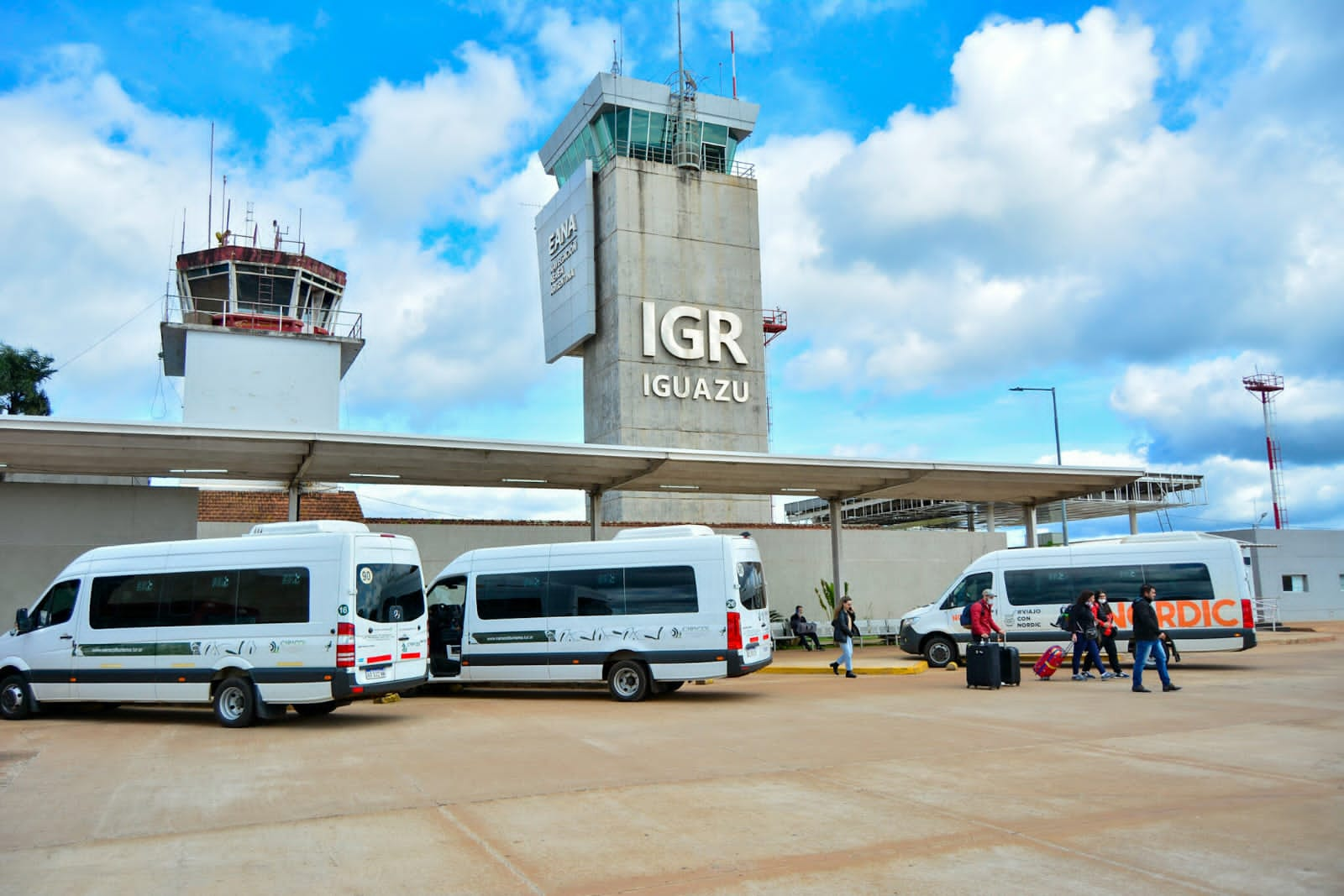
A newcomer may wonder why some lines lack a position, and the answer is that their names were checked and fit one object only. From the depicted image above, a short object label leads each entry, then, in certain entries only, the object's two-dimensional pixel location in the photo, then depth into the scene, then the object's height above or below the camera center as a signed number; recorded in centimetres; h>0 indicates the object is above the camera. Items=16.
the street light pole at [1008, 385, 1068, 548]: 3241 +228
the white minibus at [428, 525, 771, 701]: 1420 -41
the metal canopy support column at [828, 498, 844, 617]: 2547 +64
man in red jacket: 1603 -71
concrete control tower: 4266 +1329
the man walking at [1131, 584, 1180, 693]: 1399 -91
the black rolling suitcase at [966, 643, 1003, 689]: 1502 -134
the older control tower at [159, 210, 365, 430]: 3278 +844
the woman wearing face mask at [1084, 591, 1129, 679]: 1661 -88
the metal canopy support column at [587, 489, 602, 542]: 2291 +159
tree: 3672 +796
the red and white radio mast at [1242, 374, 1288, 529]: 5162 +913
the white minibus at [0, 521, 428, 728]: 1194 -39
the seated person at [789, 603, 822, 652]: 2262 -101
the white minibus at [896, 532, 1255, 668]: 1781 -30
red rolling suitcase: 1639 -142
